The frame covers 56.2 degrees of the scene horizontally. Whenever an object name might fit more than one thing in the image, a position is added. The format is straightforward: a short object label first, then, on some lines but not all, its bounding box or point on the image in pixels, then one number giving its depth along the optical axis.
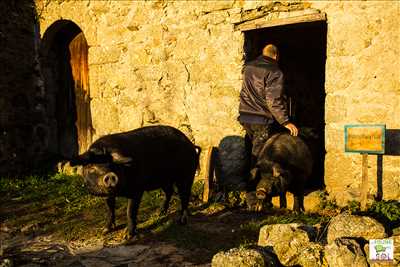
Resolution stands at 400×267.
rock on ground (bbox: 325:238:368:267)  2.75
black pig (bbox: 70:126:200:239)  3.79
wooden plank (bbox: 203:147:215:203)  5.61
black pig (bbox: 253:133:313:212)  4.44
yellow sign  4.32
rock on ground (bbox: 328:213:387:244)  3.06
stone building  4.71
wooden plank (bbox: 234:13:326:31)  4.96
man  4.98
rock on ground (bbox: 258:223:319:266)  3.00
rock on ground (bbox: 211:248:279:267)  2.88
